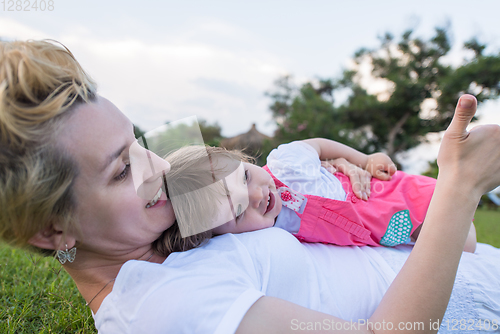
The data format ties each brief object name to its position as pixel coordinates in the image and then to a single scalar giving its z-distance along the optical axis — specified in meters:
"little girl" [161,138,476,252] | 0.60
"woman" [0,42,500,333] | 0.41
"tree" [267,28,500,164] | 14.65
